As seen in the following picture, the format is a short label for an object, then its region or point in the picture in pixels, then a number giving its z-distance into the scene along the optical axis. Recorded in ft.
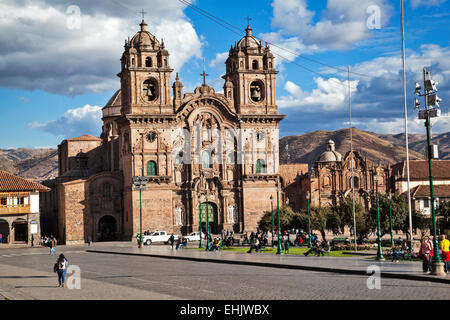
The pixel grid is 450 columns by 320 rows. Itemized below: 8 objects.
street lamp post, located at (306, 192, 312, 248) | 167.25
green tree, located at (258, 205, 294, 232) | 209.26
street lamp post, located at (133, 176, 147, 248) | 187.44
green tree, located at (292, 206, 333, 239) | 197.47
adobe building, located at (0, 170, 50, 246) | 218.79
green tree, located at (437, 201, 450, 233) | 189.80
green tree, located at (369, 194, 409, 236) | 187.01
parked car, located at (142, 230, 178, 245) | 208.34
